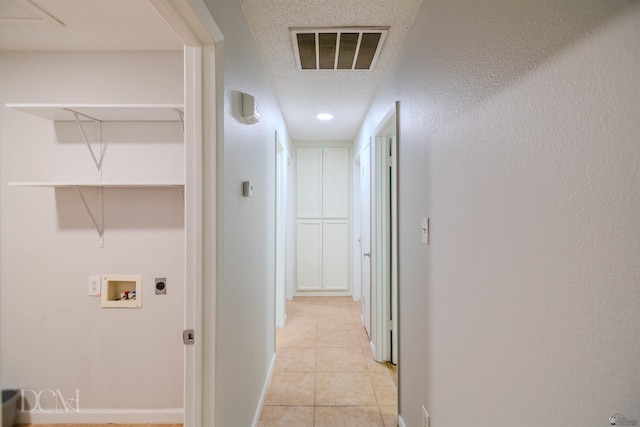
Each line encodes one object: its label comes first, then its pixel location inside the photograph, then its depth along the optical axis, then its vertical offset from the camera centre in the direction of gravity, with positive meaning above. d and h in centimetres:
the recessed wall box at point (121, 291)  193 -48
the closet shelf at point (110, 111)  167 +63
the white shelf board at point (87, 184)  174 +20
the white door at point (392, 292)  255 -66
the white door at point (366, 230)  305 -13
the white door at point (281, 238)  331 -24
